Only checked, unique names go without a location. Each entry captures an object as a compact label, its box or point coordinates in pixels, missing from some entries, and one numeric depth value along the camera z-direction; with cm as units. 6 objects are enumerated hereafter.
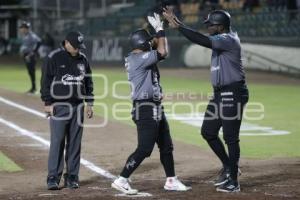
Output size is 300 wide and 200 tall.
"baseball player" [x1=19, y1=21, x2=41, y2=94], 4250
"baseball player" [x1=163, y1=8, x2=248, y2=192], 1608
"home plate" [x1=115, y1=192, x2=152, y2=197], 1561
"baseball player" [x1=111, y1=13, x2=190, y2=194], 1570
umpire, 1645
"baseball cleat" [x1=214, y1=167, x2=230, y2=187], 1648
